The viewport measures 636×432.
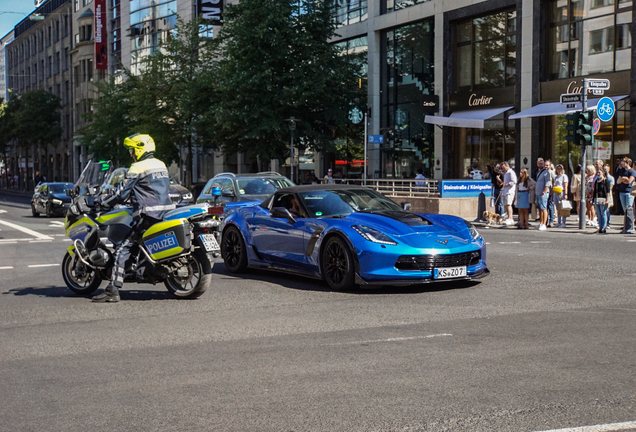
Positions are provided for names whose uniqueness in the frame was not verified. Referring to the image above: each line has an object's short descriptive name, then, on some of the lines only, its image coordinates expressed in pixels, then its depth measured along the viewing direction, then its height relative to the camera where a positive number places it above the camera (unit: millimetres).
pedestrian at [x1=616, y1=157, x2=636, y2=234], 19578 -461
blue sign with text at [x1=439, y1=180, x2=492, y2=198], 27469 -483
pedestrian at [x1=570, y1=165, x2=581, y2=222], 23828 -370
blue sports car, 9641 -831
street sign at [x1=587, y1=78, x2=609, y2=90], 20406 +2268
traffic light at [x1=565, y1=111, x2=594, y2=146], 20750 +1162
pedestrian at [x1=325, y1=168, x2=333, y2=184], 33812 -160
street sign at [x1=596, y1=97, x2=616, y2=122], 21531 +1727
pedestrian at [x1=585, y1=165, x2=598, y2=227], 21745 -567
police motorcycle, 9234 -853
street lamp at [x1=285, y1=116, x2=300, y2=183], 34228 +2142
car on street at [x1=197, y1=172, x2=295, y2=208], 18328 -270
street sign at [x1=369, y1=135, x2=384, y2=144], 33812 +1503
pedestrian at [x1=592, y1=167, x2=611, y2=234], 19797 -650
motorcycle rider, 9188 -239
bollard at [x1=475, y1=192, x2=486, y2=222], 25172 -1034
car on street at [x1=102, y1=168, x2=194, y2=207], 22694 -457
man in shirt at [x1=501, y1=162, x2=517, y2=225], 23781 -480
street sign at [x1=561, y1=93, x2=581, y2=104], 20781 +1935
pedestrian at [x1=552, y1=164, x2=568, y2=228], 22750 -409
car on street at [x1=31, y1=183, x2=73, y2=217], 32344 -993
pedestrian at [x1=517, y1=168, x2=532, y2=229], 22234 -668
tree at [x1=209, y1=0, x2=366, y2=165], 34938 +4305
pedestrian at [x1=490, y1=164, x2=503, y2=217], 24891 -422
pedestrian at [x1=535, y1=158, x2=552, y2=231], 21750 -551
